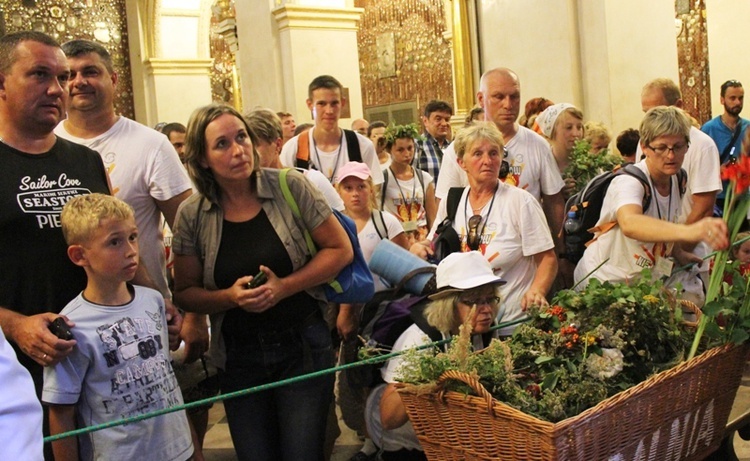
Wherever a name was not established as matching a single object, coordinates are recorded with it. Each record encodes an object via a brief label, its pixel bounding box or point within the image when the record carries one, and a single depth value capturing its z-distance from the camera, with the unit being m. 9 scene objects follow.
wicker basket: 2.45
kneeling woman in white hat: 3.48
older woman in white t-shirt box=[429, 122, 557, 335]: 4.11
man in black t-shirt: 2.91
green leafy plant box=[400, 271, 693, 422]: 2.69
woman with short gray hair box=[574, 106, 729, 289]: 4.11
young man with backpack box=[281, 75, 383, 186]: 5.94
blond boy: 2.89
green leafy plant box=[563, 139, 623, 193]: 5.40
